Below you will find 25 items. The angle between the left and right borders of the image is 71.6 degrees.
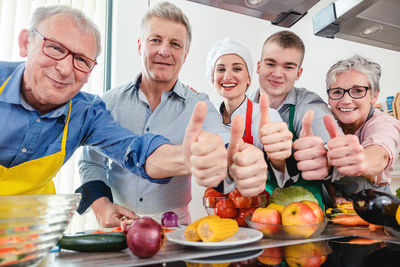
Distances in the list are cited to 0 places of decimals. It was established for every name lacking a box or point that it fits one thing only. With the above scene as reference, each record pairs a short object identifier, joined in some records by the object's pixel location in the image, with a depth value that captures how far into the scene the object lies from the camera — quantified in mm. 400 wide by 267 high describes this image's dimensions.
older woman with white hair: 840
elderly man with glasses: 911
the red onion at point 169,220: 958
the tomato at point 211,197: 924
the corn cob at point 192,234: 625
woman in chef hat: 1481
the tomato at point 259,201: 915
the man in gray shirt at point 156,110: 1294
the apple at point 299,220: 699
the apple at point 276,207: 804
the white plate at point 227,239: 585
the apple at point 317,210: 760
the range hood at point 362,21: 1051
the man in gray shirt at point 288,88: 1211
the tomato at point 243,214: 919
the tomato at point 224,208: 898
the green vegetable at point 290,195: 986
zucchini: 606
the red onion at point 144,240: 557
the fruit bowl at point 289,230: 699
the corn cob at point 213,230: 599
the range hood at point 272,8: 1071
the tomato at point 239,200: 896
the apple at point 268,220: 722
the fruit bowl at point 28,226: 413
